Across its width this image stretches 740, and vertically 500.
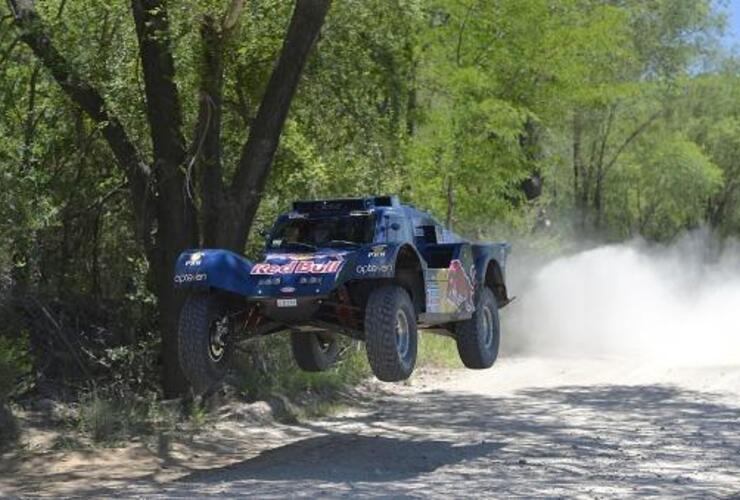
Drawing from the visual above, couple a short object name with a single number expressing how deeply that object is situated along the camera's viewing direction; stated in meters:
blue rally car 19.84
